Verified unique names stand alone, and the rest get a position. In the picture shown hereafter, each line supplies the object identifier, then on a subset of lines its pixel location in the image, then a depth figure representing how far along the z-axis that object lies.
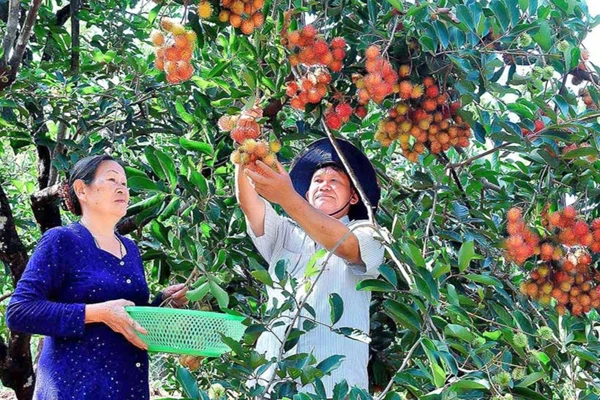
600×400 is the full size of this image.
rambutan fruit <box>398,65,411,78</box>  4.33
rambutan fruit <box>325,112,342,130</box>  4.42
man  4.13
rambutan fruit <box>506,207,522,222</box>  4.44
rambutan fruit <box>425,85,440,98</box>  4.36
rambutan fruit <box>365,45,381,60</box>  4.19
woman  4.18
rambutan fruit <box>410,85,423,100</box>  4.32
